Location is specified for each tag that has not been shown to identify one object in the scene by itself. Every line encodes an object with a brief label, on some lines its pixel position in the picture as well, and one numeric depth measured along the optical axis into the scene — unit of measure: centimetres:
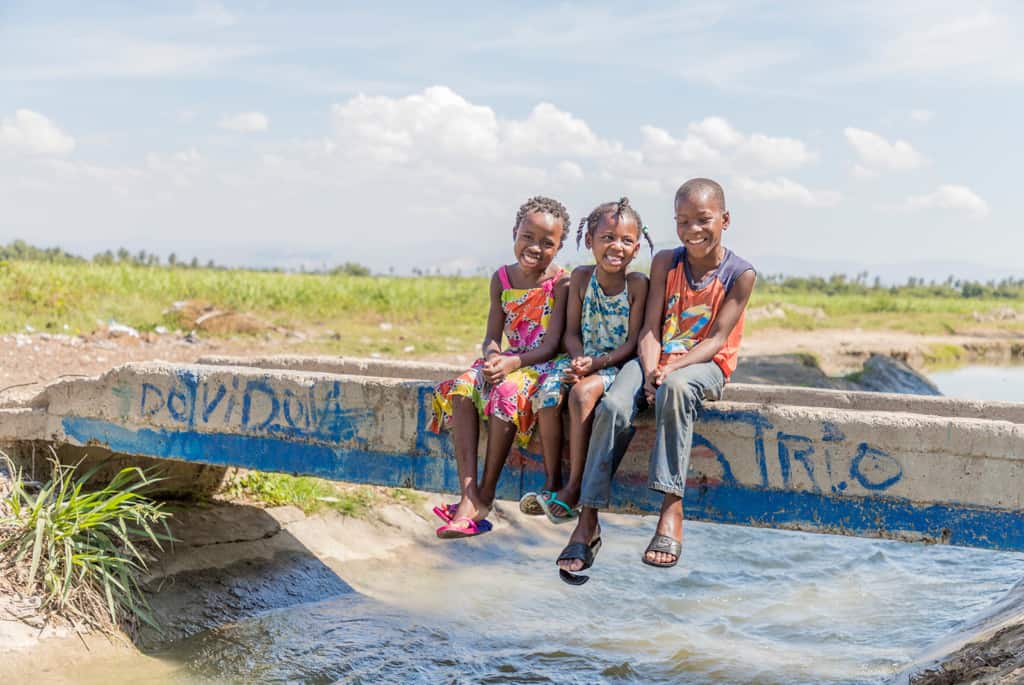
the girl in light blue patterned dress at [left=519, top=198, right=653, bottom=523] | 389
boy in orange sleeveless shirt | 372
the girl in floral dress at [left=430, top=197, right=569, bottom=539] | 404
